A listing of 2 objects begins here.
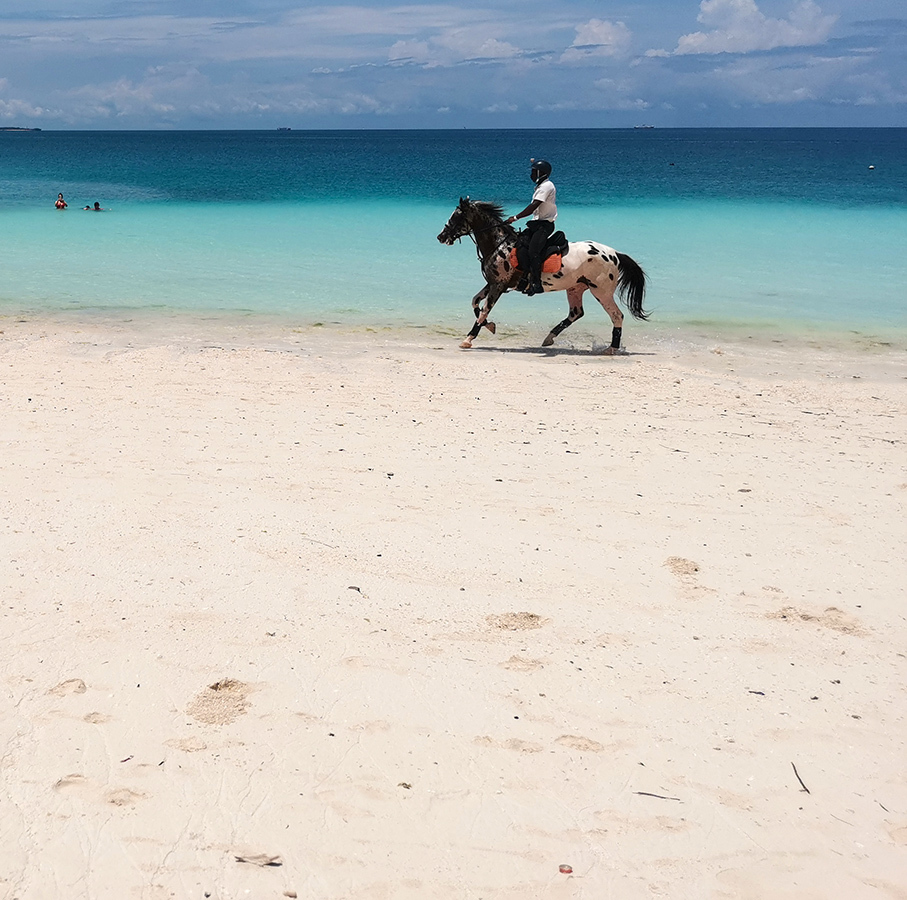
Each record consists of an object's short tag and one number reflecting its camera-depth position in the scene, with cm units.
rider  1067
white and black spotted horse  1152
